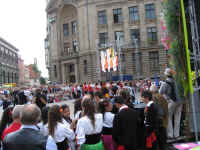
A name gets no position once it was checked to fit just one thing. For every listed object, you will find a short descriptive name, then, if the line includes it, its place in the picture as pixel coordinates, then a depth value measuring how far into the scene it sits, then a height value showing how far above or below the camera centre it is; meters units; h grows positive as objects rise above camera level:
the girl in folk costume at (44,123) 4.47 -0.86
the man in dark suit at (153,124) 5.40 -1.09
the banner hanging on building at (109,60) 26.02 +2.58
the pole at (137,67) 38.23 +2.33
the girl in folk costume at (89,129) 4.32 -0.94
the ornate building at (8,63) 74.88 +7.97
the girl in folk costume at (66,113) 5.09 -0.72
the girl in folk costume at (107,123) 4.95 -0.95
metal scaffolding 5.54 +0.74
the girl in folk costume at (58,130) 4.08 -0.88
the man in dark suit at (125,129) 4.53 -0.99
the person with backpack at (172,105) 6.58 -0.78
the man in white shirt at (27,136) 2.98 -0.73
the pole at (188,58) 5.15 +0.48
